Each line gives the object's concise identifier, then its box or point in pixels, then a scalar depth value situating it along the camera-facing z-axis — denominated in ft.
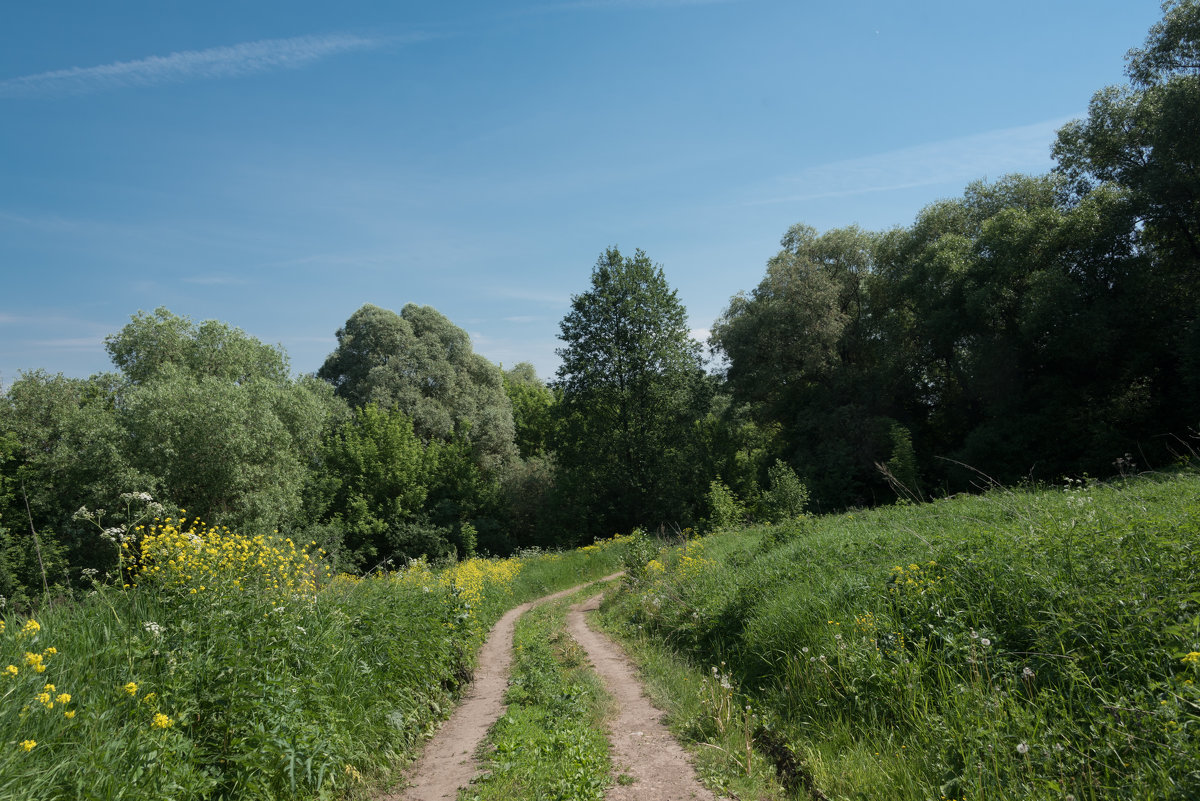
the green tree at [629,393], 109.09
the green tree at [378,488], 112.78
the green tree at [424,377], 128.67
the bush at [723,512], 74.61
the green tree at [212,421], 73.05
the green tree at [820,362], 96.89
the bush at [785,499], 65.67
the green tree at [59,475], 69.72
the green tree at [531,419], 171.83
